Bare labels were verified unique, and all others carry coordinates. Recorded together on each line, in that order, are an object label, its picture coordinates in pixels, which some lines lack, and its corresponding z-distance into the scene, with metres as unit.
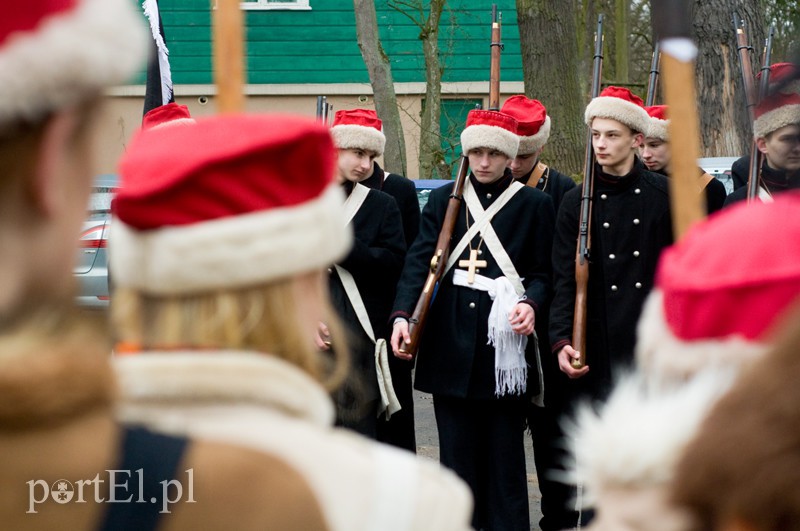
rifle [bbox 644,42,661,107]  13.49
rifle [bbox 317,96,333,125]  13.78
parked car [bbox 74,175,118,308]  19.56
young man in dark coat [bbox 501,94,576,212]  12.87
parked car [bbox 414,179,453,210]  20.10
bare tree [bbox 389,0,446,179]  31.92
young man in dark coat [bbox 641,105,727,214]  12.40
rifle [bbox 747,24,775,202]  10.33
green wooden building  37.00
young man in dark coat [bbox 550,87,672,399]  10.35
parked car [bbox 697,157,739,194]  16.00
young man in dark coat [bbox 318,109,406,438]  11.71
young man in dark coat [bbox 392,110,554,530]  10.86
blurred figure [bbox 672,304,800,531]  2.40
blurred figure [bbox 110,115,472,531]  2.95
